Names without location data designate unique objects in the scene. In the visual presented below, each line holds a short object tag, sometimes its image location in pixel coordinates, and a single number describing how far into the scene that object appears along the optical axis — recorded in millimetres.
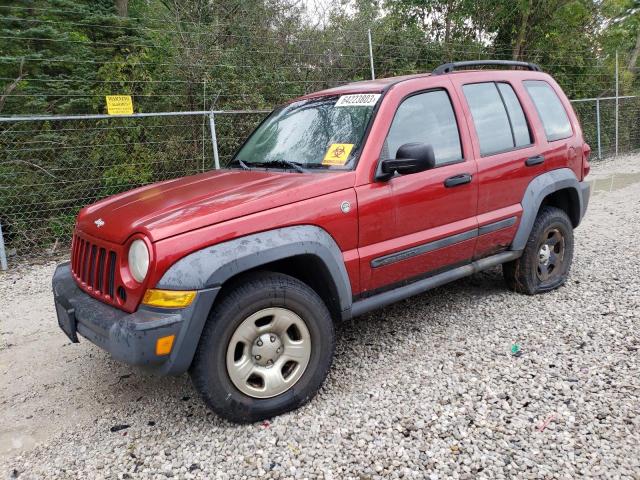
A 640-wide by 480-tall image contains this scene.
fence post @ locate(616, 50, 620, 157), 14406
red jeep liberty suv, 2498
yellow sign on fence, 6481
